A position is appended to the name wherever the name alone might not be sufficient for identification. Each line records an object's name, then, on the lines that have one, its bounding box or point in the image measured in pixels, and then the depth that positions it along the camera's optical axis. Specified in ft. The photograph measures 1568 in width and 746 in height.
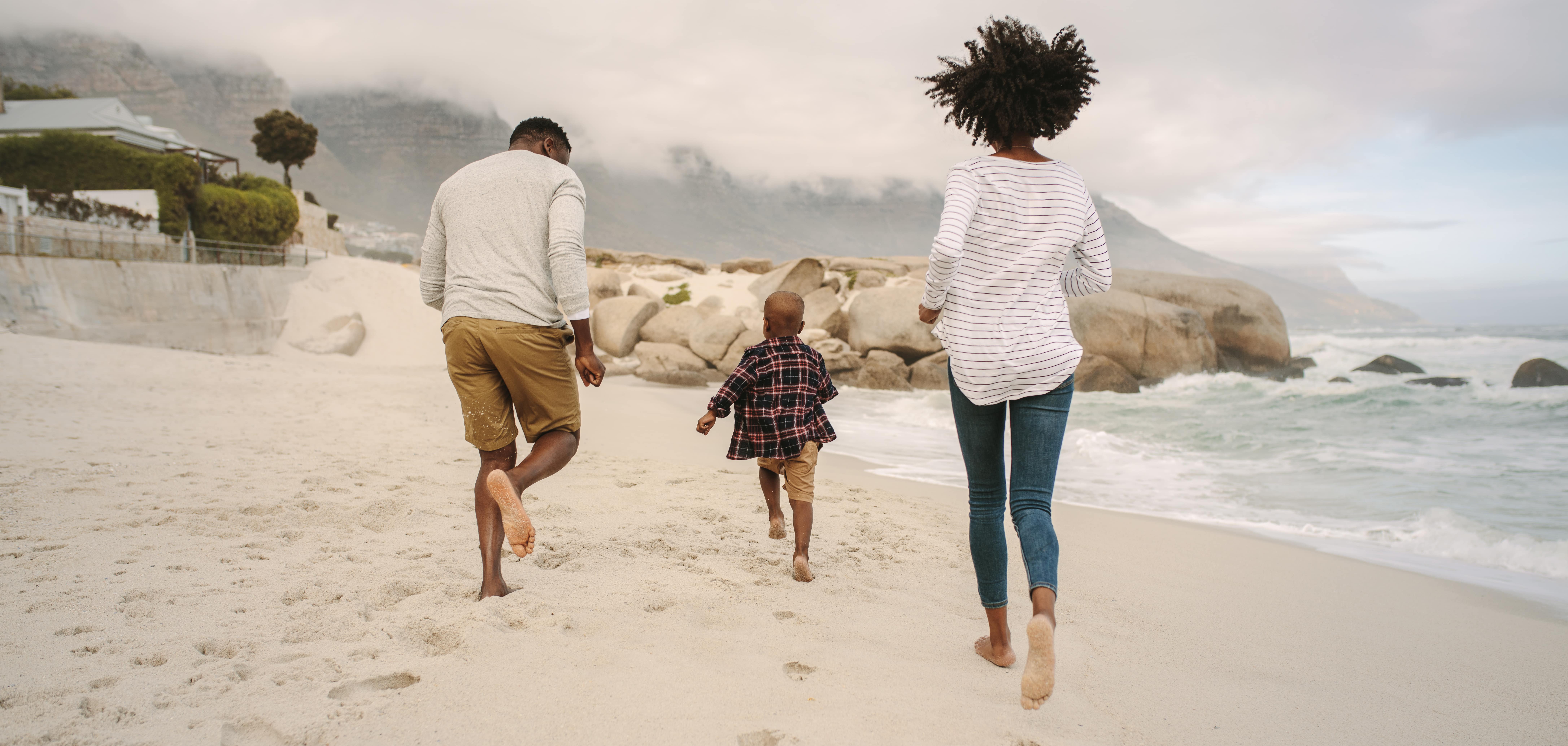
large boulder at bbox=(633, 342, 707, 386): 46.78
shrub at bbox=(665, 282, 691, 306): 75.15
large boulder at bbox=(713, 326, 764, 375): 53.21
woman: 7.12
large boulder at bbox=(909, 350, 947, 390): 52.60
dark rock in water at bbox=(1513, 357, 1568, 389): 50.01
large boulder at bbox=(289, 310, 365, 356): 51.29
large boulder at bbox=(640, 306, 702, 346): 57.52
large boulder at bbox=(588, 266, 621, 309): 68.59
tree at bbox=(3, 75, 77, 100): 122.21
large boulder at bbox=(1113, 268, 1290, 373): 58.03
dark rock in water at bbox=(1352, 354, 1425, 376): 64.90
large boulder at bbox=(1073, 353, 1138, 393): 50.55
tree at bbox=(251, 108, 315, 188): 93.50
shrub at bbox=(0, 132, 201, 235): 68.85
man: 8.44
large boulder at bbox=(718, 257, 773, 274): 88.07
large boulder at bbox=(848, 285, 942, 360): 55.01
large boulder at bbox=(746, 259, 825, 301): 66.80
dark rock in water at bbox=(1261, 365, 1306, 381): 57.82
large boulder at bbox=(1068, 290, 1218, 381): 52.37
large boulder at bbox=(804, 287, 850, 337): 60.08
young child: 11.29
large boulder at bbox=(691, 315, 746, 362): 54.03
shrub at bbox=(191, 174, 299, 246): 64.85
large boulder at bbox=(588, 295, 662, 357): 58.80
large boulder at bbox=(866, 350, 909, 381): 52.21
